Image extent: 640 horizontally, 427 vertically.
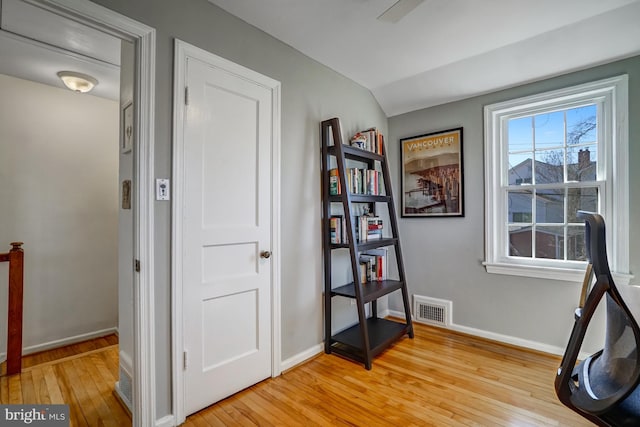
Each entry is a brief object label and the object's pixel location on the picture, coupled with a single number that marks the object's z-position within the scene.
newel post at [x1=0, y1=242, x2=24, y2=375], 2.10
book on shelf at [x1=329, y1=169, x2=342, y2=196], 2.46
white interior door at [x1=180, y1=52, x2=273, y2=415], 1.72
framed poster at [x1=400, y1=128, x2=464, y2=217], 2.92
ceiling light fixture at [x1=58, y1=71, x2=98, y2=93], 2.37
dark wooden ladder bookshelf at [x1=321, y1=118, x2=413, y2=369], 2.29
